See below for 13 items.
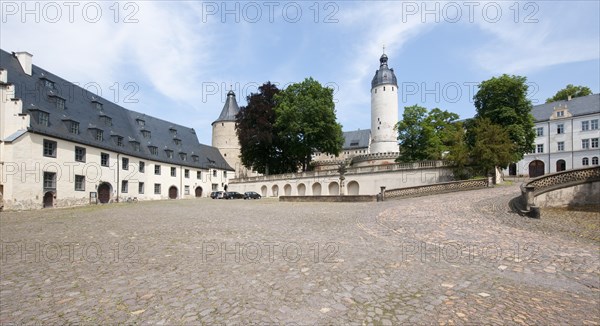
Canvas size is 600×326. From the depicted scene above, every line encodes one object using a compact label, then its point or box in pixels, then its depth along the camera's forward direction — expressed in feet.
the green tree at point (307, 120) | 149.08
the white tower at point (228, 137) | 224.53
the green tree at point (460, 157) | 103.04
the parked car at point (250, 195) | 144.59
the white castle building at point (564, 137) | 174.81
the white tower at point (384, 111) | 220.02
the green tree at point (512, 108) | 116.98
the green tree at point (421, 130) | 147.02
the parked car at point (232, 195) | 148.46
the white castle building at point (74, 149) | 93.71
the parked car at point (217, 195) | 154.62
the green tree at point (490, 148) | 95.35
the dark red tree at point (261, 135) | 162.40
